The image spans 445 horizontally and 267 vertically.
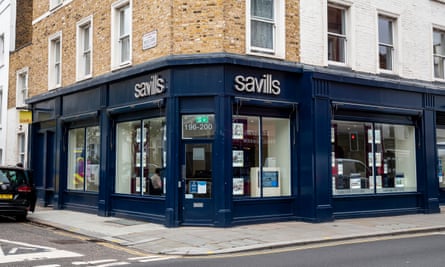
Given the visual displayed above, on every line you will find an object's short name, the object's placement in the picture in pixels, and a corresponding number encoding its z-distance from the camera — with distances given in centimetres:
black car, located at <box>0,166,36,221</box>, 1440
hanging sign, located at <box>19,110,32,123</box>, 2052
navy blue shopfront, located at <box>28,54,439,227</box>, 1325
